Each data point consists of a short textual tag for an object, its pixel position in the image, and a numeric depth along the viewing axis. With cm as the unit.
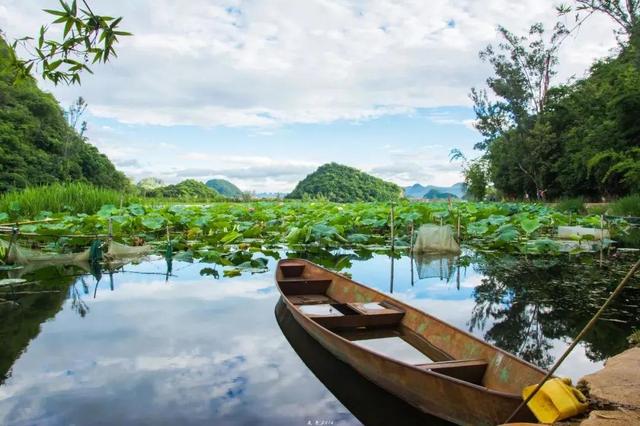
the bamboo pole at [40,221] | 648
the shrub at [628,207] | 1073
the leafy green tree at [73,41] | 156
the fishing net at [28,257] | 607
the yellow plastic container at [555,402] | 191
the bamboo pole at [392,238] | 817
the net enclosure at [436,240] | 794
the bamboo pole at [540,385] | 130
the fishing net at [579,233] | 853
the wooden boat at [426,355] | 212
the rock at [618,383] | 207
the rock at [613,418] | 181
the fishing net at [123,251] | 686
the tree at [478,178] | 2942
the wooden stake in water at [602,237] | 707
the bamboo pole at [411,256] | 702
